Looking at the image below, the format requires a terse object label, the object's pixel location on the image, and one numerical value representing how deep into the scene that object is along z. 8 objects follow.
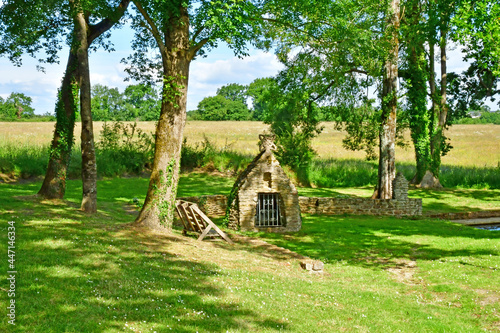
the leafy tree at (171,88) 14.23
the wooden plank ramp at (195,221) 15.54
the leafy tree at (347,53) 19.27
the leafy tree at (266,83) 29.89
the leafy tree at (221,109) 98.19
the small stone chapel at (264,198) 19.56
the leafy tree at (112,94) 107.07
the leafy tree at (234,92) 106.56
